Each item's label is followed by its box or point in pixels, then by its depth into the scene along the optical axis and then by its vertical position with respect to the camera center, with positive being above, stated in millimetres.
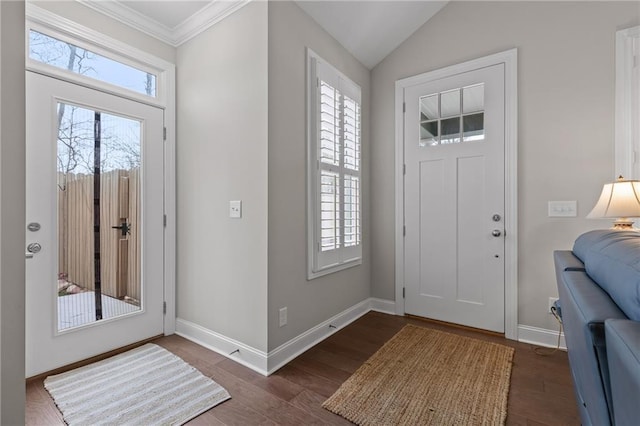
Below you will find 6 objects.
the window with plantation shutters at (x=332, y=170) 2475 +376
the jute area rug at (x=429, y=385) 1633 -1102
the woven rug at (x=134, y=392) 1639 -1097
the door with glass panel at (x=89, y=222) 2004 -77
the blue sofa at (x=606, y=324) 573 -258
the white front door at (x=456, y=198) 2695 +121
